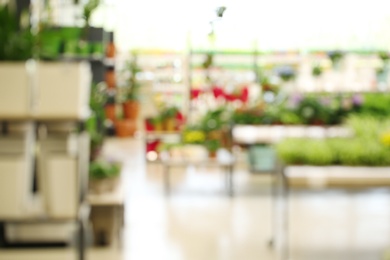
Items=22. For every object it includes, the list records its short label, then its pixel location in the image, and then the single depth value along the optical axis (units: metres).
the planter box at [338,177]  4.64
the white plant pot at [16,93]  3.54
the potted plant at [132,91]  13.45
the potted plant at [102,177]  5.12
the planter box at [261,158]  8.78
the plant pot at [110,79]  12.60
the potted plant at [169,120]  9.09
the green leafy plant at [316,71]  8.08
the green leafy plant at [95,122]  5.41
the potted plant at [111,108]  13.45
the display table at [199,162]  7.51
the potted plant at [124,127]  13.65
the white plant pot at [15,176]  3.46
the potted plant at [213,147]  7.70
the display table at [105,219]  5.28
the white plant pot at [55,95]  3.61
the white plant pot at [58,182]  3.50
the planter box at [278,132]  7.36
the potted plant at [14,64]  3.53
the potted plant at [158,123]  9.14
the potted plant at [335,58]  8.09
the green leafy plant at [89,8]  4.58
